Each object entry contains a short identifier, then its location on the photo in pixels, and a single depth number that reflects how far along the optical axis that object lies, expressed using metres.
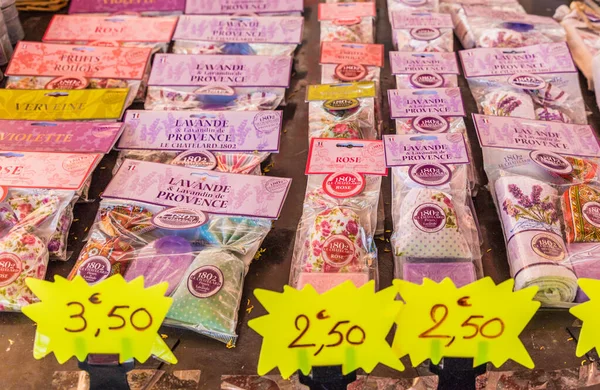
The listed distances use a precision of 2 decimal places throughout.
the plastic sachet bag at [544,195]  0.54
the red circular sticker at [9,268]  0.54
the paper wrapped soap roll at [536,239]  0.53
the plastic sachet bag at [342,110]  0.68
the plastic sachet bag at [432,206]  0.56
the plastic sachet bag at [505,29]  0.81
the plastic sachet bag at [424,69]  0.74
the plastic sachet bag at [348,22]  0.83
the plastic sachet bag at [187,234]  0.53
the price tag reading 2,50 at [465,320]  0.43
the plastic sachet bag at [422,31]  0.81
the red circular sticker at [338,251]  0.55
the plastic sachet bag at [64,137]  0.65
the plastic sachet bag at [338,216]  0.55
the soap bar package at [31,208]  0.55
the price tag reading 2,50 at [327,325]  0.43
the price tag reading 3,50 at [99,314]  0.44
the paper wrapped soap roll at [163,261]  0.55
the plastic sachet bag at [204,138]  0.65
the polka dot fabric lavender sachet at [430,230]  0.56
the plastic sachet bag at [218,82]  0.74
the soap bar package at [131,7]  0.88
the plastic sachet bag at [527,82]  0.71
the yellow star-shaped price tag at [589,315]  0.44
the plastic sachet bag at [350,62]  0.76
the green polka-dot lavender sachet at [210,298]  0.52
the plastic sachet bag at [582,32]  0.79
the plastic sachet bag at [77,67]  0.75
